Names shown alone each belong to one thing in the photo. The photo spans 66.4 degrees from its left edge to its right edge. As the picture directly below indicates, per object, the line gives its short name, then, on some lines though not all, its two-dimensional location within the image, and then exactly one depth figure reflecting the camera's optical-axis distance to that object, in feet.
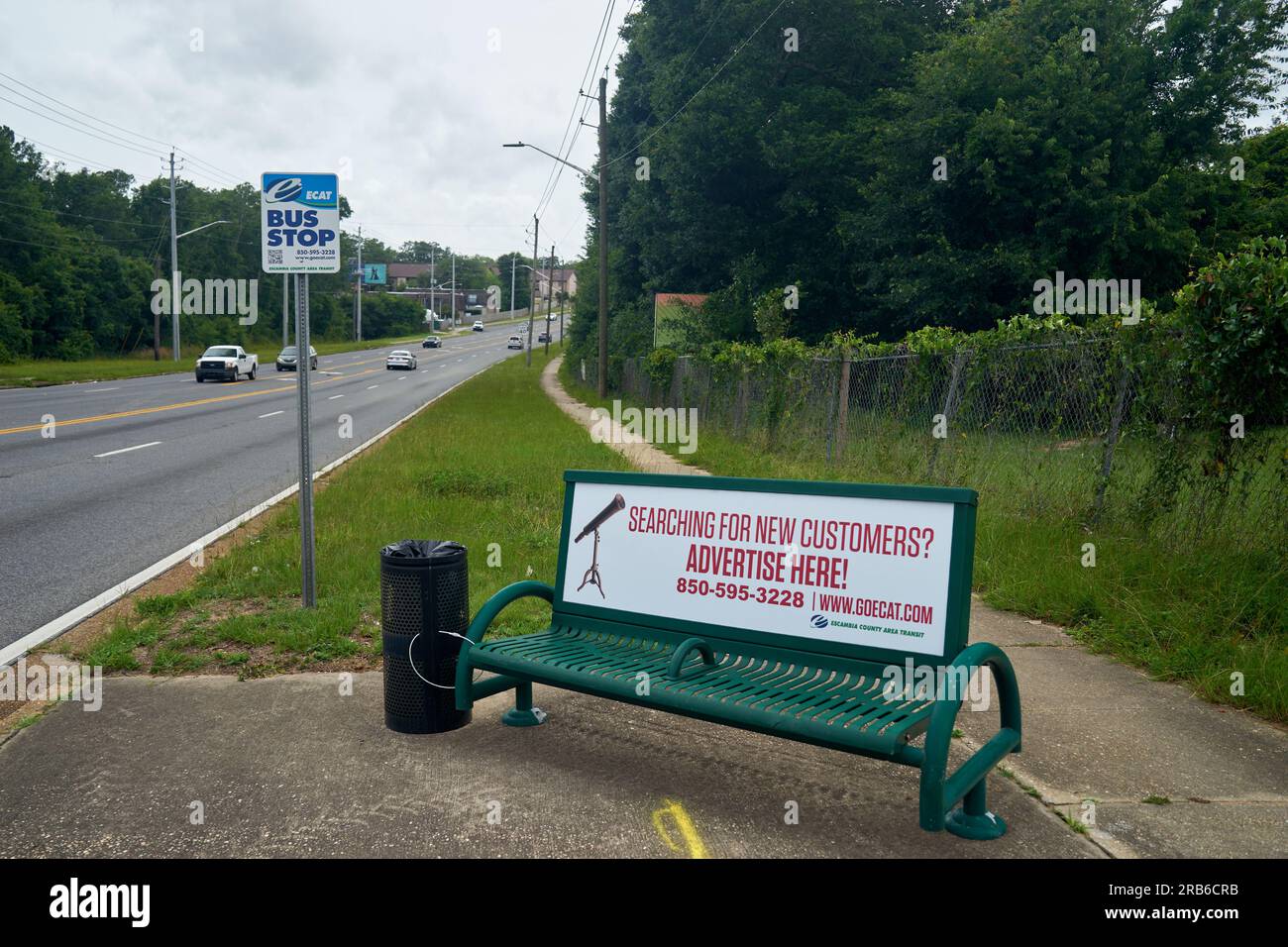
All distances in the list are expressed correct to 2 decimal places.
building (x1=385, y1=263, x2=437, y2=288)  612.29
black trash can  15.24
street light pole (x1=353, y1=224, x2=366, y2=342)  312.91
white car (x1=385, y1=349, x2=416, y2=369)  194.29
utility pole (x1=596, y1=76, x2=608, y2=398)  101.25
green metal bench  11.63
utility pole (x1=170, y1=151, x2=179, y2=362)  161.43
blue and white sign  20.86
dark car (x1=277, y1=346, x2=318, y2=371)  182.42
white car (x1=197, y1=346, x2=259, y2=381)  131.13
